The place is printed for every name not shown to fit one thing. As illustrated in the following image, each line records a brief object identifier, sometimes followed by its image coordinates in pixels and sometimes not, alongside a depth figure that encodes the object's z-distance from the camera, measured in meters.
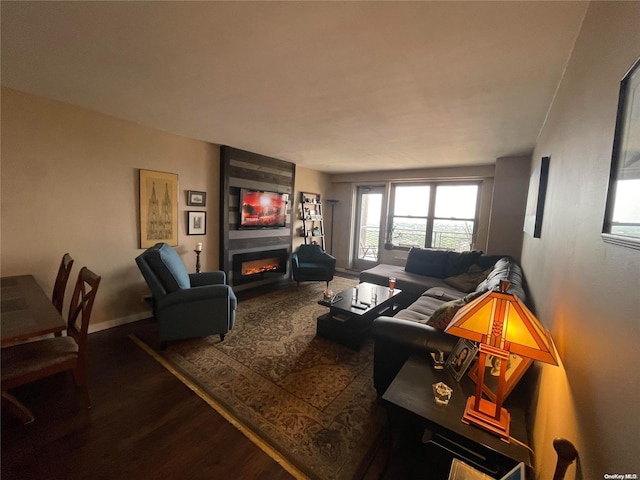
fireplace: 4.26
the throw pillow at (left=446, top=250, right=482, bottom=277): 4.09
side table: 1.03
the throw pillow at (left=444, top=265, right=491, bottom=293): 3.70
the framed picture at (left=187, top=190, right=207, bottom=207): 3.61
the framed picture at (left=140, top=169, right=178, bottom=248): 3.14
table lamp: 1.01
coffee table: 2.73
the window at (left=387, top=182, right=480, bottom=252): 4.97
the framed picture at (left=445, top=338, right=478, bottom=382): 1.38
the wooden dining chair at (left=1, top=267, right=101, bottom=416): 1.50
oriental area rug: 1.57
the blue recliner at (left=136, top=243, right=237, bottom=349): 2.46
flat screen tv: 4.27
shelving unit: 5.51
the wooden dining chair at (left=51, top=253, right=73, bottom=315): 2.12
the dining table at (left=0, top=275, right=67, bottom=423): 1.34
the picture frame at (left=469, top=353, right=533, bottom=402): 1.16
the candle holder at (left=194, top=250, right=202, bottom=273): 3.67
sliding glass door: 6.05
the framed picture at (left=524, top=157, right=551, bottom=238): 1.93
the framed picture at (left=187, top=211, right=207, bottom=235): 3.65
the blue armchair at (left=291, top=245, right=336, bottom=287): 4.69
